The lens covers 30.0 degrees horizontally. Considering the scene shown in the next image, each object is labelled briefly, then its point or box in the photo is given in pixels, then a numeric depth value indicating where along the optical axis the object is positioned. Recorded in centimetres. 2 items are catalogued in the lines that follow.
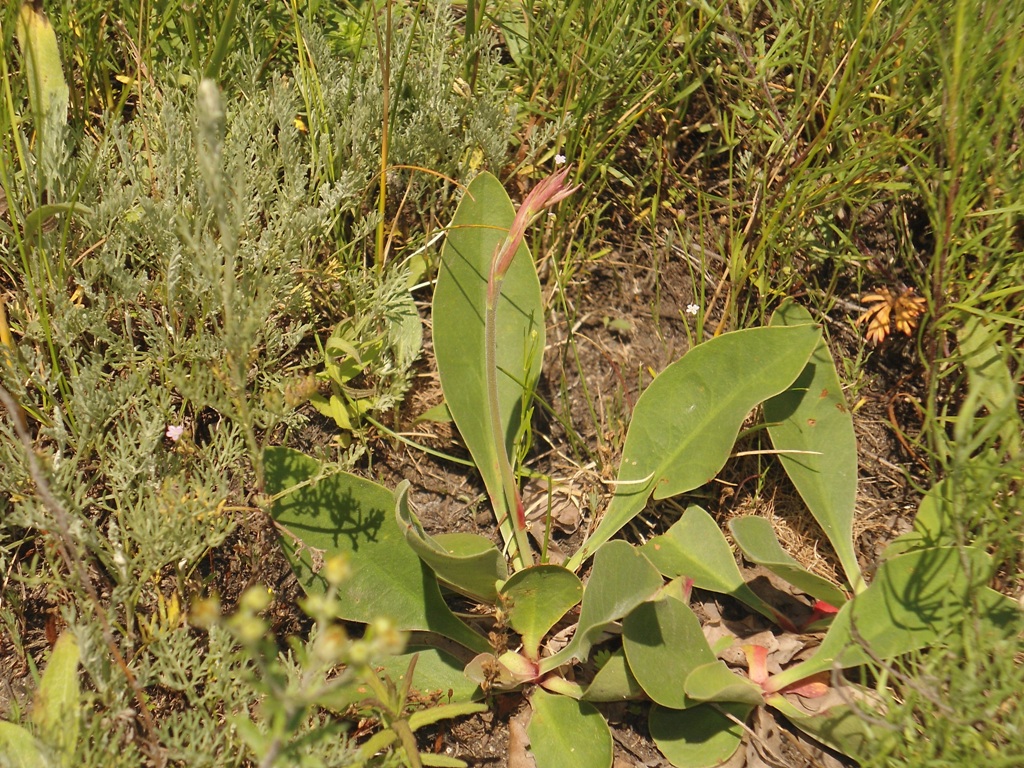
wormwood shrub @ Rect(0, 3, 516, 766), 80
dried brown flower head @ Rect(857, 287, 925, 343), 92
